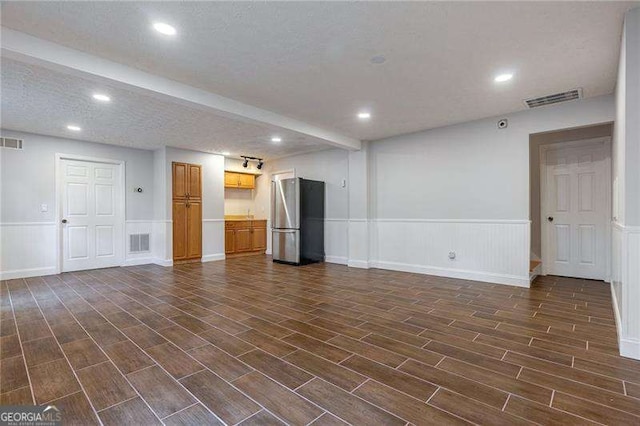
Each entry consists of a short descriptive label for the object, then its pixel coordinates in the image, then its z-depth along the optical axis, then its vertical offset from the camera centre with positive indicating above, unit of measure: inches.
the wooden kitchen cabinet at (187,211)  253.3 +1.1
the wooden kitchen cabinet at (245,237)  296.0 -25.3
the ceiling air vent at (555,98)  144.5 +54.7
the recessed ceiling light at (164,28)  91.2 +55.8
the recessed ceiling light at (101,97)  140.9 +54.1
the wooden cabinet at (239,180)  309.3 +33.2
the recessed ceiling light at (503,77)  126.0 +55.4
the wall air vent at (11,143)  194.5 +45.4
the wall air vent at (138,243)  252.1 -25.0
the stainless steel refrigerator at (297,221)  251.8 -7.8
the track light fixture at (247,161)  297.0 +51.6
